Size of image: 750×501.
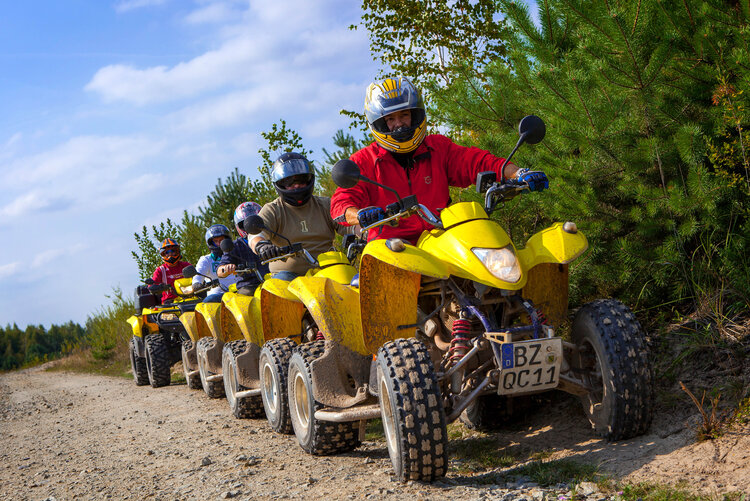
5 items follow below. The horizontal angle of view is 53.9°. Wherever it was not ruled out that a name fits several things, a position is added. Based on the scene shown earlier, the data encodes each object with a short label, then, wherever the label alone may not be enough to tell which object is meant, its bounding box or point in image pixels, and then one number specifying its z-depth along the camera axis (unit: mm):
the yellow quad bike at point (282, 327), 5387
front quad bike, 3750
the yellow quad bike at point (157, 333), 11453
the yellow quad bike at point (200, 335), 8195
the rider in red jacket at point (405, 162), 4883
